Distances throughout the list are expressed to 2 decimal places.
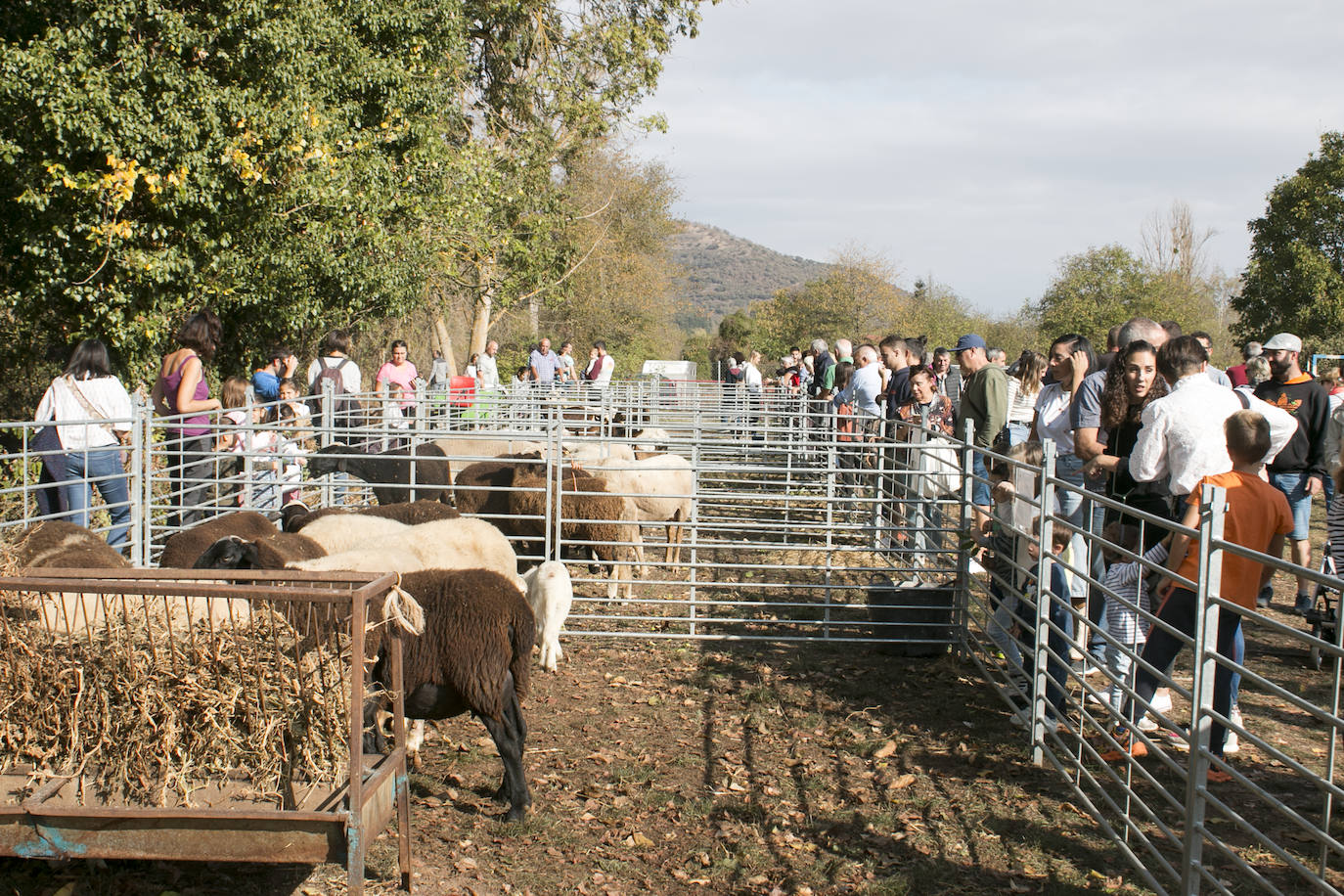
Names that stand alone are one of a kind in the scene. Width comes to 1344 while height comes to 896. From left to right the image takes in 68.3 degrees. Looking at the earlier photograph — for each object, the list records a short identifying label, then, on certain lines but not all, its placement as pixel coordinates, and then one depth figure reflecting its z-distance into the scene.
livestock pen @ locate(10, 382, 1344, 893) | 3.89
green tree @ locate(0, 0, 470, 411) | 11.00
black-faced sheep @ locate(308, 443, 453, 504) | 9.91
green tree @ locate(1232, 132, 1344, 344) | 30.58
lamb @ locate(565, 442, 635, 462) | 11.21
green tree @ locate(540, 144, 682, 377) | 41.81
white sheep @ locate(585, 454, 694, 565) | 9.84
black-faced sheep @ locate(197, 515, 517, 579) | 5.05
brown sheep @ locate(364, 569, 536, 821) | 4.80
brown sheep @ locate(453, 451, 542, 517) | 9.20
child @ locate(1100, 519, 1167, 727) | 5.34
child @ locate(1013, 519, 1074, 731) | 5.50
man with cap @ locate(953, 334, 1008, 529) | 8.26
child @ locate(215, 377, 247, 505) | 9.62
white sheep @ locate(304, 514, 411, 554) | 6.52
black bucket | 7.70
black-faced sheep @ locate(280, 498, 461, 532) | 7.42
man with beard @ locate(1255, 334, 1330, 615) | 8.34
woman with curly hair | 5.95
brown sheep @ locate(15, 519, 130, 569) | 5.75
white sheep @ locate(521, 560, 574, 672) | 6.44
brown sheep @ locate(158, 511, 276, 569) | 6.33
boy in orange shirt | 4.64
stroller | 7.42
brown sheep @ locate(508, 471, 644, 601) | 8.84
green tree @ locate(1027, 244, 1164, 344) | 39.34
